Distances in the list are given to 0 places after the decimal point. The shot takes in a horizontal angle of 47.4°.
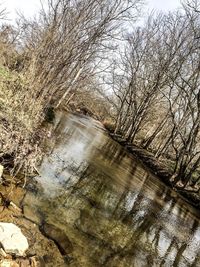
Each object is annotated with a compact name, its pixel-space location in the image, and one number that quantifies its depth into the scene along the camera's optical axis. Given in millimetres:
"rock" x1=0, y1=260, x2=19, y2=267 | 3220
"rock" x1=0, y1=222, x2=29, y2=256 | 3494
